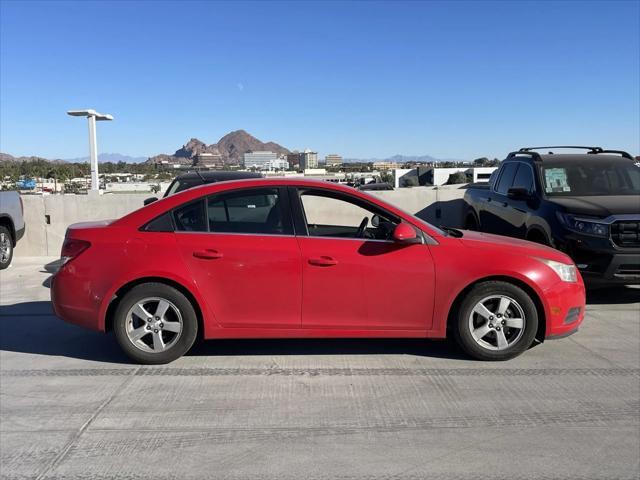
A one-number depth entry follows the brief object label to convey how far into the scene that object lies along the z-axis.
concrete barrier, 11.05
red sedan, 4.72
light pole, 16.94
